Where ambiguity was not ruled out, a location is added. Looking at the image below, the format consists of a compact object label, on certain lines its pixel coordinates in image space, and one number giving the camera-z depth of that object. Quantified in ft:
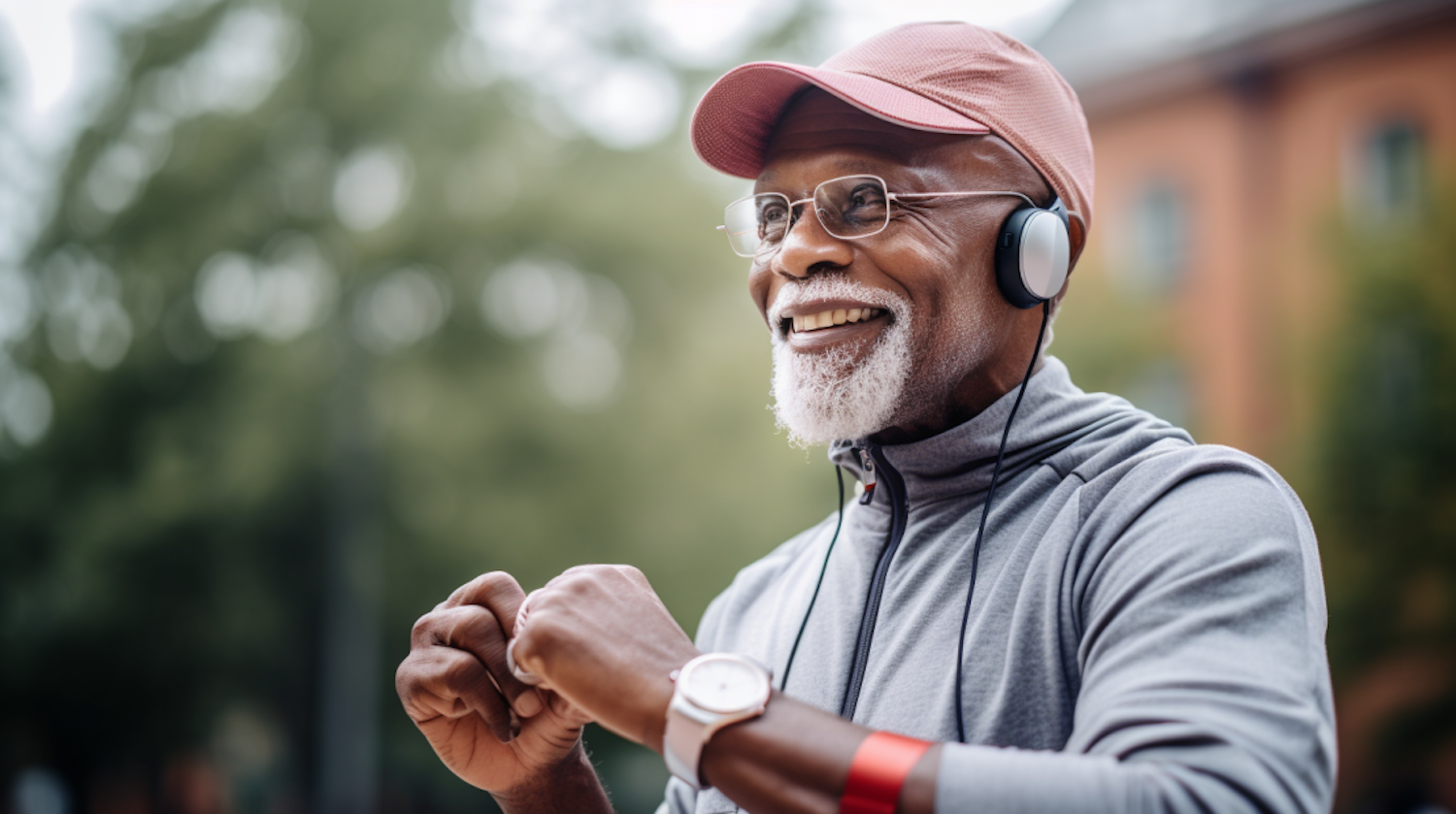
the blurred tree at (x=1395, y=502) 45.21
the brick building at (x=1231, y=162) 57.82
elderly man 4.59
